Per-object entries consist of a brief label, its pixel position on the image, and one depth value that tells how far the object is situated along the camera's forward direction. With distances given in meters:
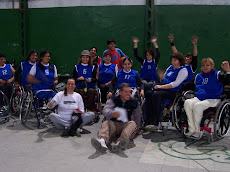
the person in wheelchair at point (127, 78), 4.62
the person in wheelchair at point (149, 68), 5.11
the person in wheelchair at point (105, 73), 5.45
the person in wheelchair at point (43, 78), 4.73
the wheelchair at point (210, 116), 3.82
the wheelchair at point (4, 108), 4.91
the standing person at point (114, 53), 5.75
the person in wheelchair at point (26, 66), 5.08
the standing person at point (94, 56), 5.96
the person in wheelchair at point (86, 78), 5.06
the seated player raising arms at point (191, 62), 4.55
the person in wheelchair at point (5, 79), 5.59
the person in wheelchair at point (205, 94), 3.89
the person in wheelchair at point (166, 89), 4.31
